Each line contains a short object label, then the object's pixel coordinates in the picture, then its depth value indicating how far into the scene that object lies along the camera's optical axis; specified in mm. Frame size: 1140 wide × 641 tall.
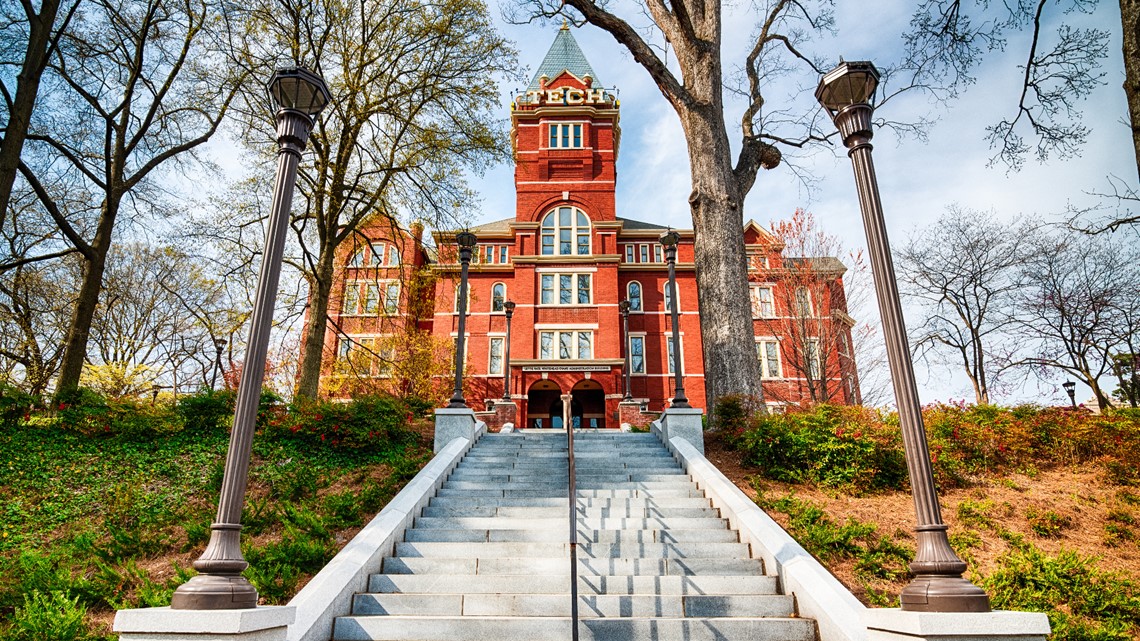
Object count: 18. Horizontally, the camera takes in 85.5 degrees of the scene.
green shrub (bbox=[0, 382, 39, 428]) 10062
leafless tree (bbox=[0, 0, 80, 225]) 10039
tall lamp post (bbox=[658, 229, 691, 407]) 11680
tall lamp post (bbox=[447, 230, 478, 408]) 11734
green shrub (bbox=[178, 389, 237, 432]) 10648
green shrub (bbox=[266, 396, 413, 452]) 10367
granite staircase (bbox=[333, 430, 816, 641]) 5266
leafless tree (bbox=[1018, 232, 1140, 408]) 18422
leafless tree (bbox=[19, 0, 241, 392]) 11703
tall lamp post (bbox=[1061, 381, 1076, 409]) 21609
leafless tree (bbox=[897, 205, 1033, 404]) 20859
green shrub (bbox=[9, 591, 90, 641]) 4746
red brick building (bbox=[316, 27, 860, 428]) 31219
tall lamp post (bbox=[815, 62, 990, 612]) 3875
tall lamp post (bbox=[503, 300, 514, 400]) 20875
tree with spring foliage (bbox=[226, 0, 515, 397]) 14891
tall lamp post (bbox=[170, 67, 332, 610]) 3922
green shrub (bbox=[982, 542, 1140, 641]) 5645
